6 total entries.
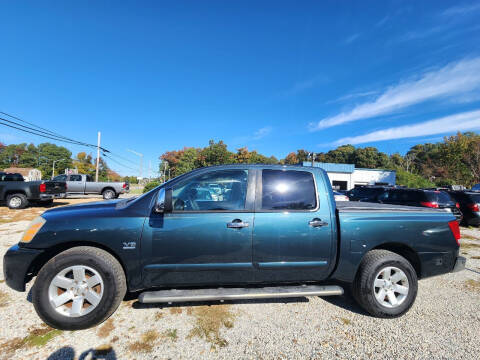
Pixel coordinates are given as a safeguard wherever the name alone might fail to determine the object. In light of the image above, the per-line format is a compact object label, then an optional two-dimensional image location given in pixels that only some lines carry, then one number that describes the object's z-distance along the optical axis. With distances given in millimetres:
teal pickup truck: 2201
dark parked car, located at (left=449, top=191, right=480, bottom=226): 7867
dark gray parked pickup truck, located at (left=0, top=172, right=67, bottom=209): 9172
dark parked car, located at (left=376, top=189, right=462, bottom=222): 6879
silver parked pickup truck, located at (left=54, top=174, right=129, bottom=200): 14211
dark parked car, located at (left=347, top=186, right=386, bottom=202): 9998
